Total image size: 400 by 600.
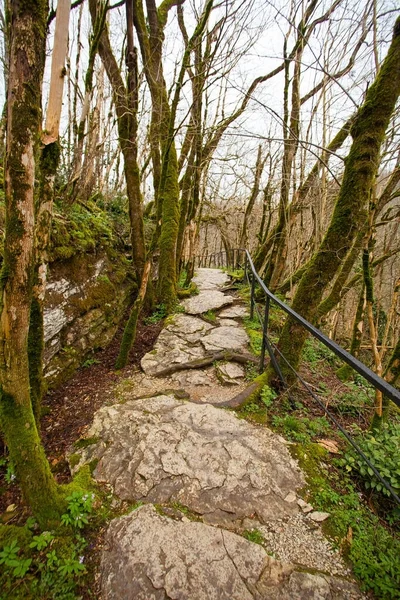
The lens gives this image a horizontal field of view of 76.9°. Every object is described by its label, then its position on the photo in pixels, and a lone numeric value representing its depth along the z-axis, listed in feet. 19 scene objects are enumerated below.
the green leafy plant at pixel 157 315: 16.87
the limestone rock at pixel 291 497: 5.61
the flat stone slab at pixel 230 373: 10.77
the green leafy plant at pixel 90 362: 11.68
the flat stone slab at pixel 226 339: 13.19
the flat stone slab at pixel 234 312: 17.54
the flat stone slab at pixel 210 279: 25.40
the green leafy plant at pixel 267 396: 8.51
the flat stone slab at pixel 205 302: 18.16
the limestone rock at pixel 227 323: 16.09
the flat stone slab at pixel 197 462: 5.64
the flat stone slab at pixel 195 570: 4.13
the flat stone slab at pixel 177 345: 12.15
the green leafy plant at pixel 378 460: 5.67
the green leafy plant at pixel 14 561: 4.21
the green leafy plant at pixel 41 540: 4.51
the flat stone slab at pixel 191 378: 10.85
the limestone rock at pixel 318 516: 5.22
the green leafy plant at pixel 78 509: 4.94
